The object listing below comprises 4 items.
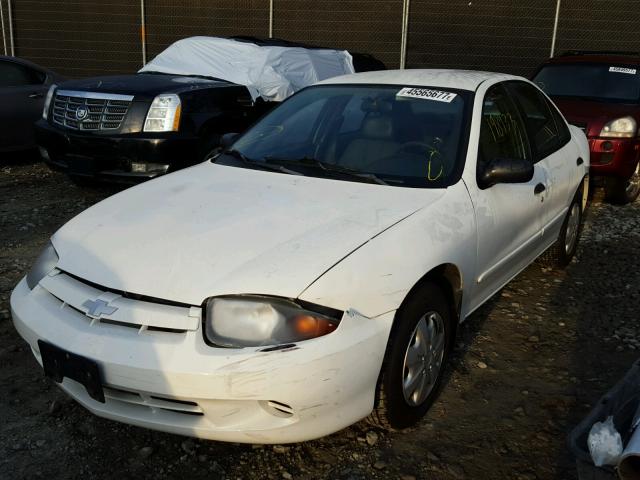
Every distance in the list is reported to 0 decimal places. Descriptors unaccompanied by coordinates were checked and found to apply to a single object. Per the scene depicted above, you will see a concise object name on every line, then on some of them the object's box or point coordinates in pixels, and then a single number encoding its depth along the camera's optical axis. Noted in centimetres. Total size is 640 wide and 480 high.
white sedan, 222
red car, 638
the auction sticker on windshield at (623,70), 724
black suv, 561
